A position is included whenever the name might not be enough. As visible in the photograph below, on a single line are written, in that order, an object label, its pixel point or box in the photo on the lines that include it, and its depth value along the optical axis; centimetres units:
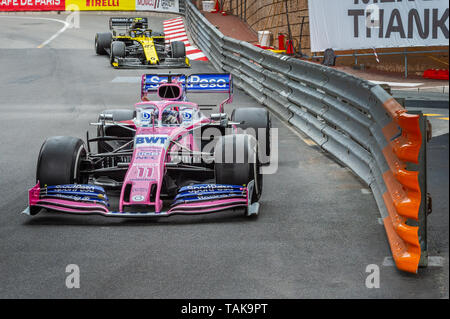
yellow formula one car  2067
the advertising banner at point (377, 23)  1653
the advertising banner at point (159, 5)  3956
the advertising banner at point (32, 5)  4322
